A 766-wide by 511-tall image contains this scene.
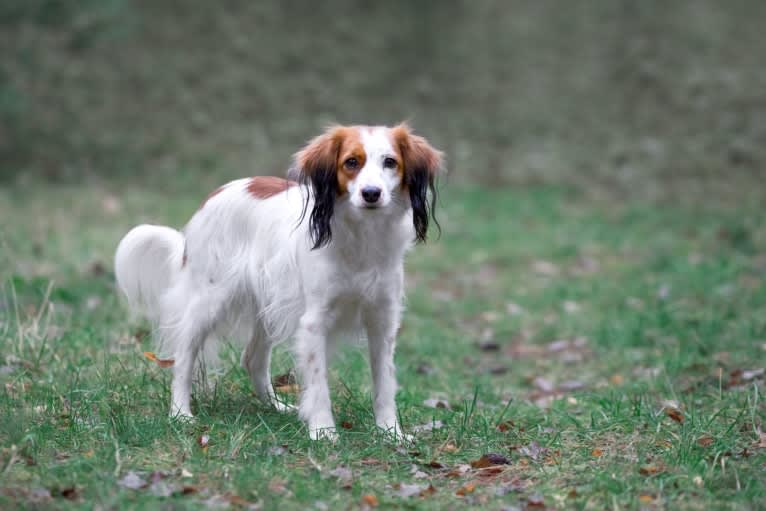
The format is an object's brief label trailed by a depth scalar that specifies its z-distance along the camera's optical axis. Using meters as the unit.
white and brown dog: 8.20
